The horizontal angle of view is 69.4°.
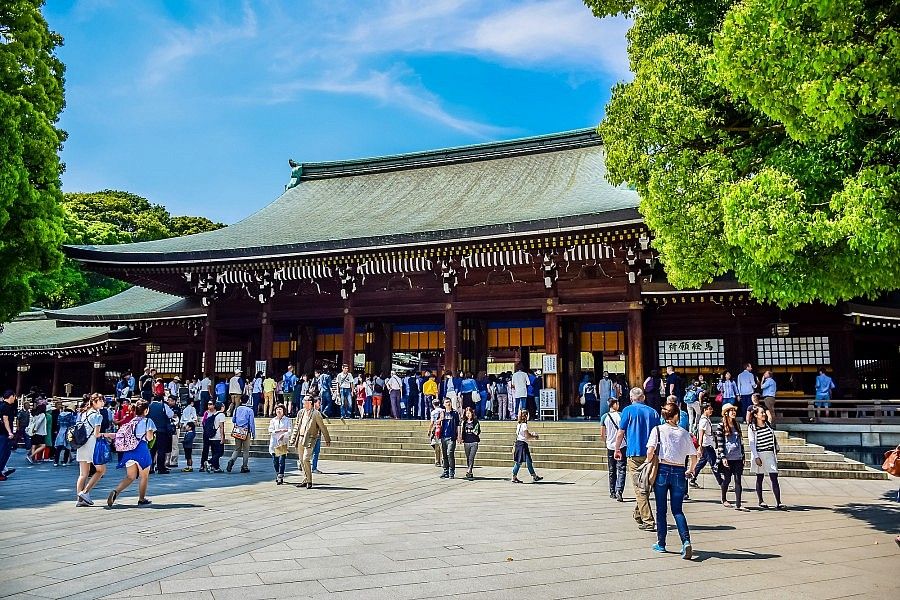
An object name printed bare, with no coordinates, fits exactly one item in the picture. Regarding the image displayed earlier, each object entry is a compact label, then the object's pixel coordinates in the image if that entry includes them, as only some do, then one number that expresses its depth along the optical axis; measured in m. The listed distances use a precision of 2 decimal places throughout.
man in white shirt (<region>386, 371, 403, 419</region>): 19.00
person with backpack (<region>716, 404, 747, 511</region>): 9.48
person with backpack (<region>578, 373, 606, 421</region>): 19.46
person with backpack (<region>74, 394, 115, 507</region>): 9.41
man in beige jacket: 11.52
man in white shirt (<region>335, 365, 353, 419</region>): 18.73
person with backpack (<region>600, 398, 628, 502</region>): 9.93
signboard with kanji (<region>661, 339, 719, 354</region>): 19.41
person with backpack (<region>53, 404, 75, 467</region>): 15.59
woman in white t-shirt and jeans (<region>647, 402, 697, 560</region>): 6.61
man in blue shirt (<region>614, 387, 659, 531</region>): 7.84
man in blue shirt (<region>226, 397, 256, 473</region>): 13.52
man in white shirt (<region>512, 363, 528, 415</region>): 17.33
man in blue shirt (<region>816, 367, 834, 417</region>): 16.77
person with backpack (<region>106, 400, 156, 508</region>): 9.34
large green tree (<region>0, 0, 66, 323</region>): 14.05
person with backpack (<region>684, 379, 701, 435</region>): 14.50
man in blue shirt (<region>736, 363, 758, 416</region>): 16.22
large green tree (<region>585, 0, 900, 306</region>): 6.64
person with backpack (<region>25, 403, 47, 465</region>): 15.81
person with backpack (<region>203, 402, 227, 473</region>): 13.62
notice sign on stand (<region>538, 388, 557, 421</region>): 17.59
